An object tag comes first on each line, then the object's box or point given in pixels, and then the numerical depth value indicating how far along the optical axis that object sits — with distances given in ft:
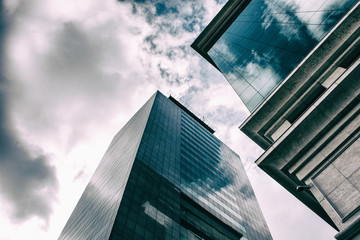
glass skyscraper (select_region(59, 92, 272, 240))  89.86
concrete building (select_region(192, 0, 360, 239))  29.58
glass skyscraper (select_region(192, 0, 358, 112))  43.57
